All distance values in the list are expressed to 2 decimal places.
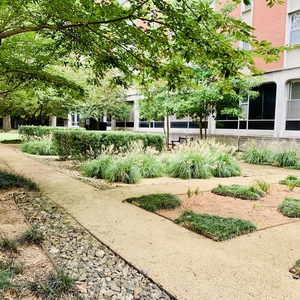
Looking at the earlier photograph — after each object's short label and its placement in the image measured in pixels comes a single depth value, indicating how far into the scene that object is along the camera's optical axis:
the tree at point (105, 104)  21.98
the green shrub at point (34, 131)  18.91
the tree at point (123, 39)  4.62
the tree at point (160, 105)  15.81
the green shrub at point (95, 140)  10.21
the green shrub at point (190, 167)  8.70
